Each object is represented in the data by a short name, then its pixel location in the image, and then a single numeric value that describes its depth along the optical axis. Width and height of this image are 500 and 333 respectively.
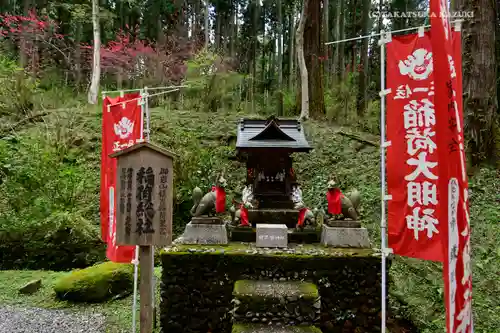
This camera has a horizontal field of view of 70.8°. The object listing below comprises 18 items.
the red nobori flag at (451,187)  2.24
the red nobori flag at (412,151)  3.40
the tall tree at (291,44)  19.84
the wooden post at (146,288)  3.57
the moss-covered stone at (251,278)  4.64
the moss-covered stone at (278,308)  4.29
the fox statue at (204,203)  5.06
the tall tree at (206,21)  18.63
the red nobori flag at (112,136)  4.81
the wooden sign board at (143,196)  3.56
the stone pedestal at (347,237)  4.96
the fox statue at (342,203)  5.03
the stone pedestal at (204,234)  5.01
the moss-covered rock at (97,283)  5.47
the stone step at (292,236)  5.33
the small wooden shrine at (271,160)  5.51
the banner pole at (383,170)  3.64
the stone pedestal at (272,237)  4.99
